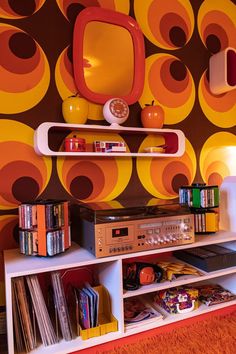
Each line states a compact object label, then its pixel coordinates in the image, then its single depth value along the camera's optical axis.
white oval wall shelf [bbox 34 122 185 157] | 1.19
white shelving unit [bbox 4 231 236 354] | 0.95
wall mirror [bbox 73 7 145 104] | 1.36
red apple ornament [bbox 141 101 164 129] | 1.46
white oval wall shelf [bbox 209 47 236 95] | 1.67
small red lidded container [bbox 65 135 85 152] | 1.26
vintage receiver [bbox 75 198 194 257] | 1.06
